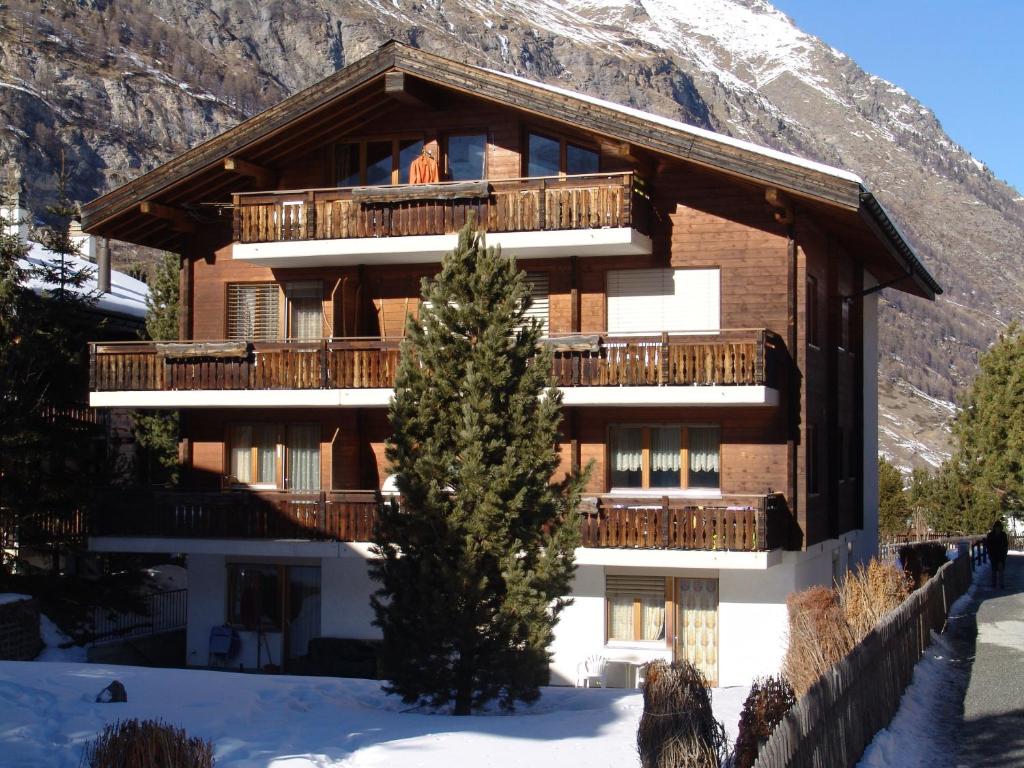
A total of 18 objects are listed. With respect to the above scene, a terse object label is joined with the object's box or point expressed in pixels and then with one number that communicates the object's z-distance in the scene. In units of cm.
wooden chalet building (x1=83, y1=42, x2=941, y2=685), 2209
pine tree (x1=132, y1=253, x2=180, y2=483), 2961
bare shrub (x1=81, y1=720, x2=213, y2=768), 1002
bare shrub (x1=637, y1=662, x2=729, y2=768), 1080
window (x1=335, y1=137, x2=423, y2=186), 2500
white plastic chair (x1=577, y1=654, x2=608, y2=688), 2239
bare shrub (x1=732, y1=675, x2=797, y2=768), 1216
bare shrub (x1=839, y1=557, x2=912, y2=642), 1869
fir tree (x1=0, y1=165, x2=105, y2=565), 2288
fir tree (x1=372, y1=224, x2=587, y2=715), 1634
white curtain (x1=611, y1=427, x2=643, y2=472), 2323
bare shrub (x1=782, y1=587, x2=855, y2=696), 1538
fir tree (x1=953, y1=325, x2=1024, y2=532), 4909
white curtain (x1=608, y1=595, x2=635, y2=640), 2303
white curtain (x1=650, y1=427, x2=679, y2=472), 2311
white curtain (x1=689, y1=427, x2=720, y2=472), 2297
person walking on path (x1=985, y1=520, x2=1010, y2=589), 3361
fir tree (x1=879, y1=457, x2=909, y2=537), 5262
